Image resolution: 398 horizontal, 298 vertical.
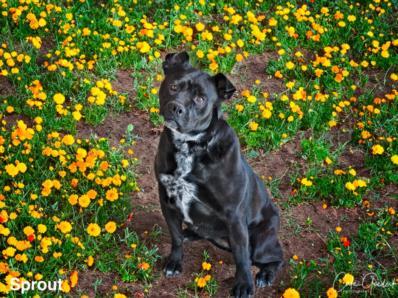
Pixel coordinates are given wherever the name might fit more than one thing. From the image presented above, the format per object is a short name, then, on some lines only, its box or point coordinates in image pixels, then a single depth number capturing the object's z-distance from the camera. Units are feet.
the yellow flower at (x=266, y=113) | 18.94
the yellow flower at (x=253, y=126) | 18.77
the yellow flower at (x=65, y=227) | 14.44
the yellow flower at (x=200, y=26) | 21.75
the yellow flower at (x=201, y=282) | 14.28
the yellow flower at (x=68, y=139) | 16.57
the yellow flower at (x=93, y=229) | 14.64
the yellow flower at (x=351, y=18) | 23.17
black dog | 12.98
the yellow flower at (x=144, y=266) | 14.61
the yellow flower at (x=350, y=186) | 17.21
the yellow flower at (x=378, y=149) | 18.49
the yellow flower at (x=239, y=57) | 20.77
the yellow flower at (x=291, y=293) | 13.94
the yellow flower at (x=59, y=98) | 17.35
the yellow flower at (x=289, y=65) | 21.11
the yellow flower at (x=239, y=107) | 19.15
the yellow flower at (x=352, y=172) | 17.64
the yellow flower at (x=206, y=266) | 14.67
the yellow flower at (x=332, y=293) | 13.98
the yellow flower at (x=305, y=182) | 17.30
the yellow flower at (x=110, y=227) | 14.92
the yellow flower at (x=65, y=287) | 13.32
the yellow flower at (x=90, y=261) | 14.46
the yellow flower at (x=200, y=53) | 20.48
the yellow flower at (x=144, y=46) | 20.33
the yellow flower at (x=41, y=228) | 14.26
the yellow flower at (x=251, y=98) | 19.19
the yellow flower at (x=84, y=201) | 15.30
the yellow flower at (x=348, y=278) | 14.31
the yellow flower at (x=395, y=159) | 18.10
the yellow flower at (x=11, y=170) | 15.48
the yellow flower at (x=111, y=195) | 15.70
